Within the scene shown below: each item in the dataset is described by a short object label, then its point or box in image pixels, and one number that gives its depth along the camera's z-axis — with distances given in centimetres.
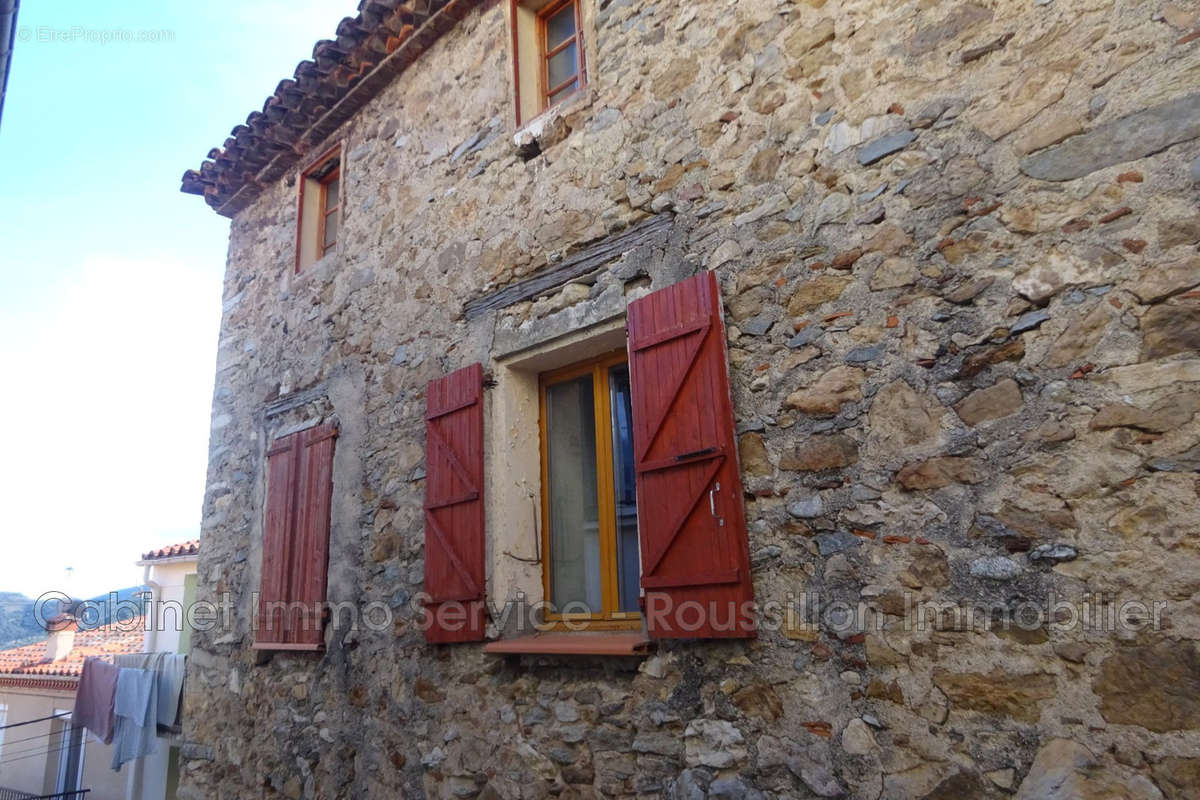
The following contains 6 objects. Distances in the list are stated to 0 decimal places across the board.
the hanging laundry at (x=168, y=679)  760
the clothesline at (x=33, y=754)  1345
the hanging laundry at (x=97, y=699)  765
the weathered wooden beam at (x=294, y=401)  505
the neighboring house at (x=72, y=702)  1165
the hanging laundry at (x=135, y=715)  743
